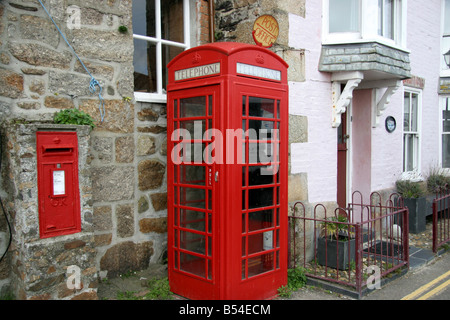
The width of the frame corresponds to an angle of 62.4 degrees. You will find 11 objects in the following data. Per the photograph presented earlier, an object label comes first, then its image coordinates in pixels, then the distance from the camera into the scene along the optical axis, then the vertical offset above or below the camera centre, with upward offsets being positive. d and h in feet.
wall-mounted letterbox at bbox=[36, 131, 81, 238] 11.42 -0.89
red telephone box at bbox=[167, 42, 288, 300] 12.49 -0.65
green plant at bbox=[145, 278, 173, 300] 14.07 -5.23
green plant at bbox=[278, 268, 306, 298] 15.40 -5.38
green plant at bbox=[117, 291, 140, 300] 13.59 -5.22
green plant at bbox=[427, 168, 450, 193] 28.30 -2.25
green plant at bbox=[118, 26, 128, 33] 14.73 +5.00
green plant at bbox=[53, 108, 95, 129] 12.62 +1.30
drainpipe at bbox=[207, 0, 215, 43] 18.16 +6.55
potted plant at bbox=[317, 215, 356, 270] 16.60 -4.21
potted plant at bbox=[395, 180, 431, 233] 24.66 -3.35
